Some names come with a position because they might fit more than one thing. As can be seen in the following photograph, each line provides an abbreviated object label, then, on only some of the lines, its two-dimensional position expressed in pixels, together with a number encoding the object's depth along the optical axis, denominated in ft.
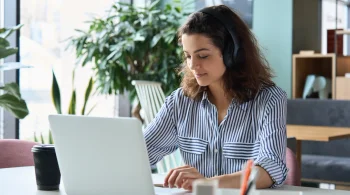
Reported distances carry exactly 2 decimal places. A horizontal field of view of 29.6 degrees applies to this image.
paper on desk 5.68
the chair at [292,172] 7.27
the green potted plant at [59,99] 15.40
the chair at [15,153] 8.45
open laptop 5.00
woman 6.81
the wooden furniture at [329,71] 18.04
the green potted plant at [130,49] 17.34
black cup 5.99
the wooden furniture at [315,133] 12.96
